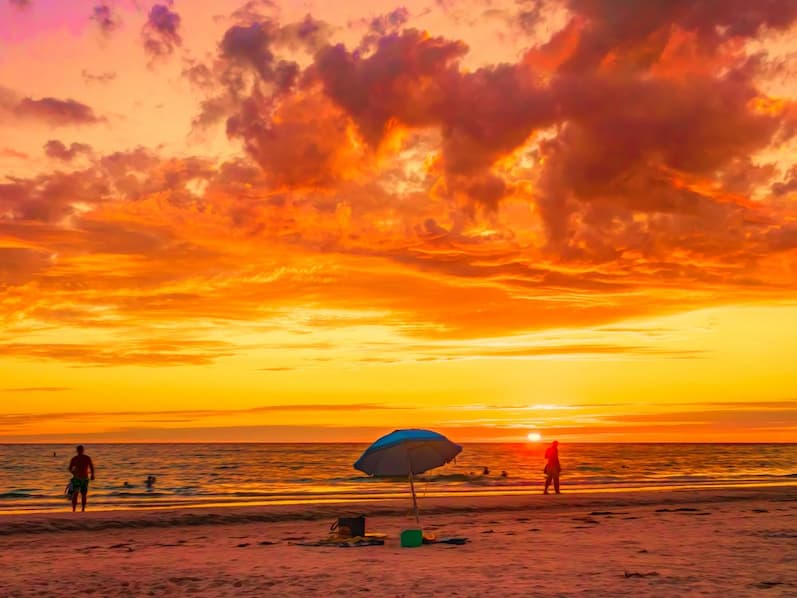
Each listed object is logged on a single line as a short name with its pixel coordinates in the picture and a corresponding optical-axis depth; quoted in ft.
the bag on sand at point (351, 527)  71.92
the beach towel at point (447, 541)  69.50
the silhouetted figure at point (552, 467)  130.33
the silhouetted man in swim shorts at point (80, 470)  99.96
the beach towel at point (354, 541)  68.98
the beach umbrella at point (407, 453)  65.36
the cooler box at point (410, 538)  67.05
